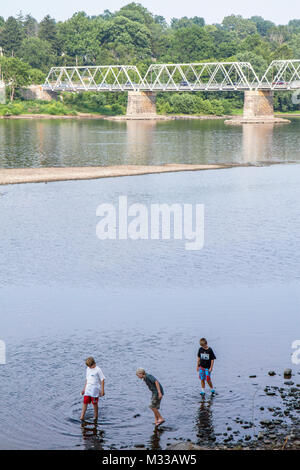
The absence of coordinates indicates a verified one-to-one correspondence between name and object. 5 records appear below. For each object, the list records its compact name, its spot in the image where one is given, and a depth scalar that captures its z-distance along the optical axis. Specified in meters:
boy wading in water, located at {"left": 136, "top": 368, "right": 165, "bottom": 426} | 19.88
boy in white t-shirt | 20.02
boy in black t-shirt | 21.84
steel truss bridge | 175.75
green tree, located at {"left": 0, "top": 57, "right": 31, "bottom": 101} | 185.88
